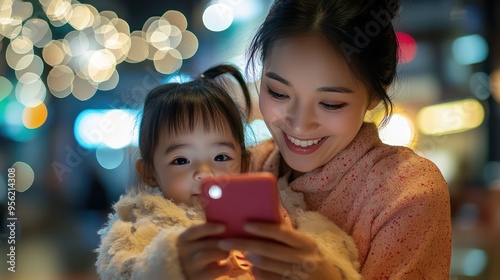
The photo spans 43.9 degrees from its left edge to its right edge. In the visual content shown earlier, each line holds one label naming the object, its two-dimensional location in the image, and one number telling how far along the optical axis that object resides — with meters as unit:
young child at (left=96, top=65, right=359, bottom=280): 1.10
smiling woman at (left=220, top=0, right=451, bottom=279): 1.16
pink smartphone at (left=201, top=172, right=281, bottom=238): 0.88
